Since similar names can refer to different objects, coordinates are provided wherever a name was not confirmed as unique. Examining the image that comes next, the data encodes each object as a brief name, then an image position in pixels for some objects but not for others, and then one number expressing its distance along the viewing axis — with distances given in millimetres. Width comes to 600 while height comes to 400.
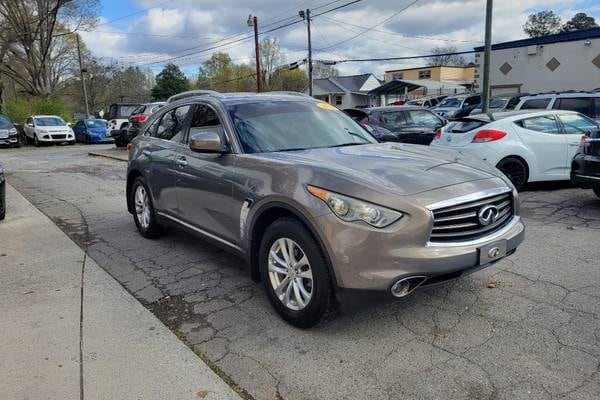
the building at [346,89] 62103
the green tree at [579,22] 63031
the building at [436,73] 72438
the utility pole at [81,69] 42538
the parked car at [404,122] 11836
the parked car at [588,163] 6523
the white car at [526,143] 8008
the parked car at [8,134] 23531
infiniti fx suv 2988
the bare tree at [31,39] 38031
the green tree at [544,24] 67881
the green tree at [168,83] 71312
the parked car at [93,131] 26922
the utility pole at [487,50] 14430
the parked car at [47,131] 25266
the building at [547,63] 24297
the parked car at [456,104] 21672
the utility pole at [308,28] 34594
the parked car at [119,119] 20562
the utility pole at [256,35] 31125
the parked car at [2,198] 7107
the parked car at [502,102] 17509
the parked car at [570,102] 10930
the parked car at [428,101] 31266
